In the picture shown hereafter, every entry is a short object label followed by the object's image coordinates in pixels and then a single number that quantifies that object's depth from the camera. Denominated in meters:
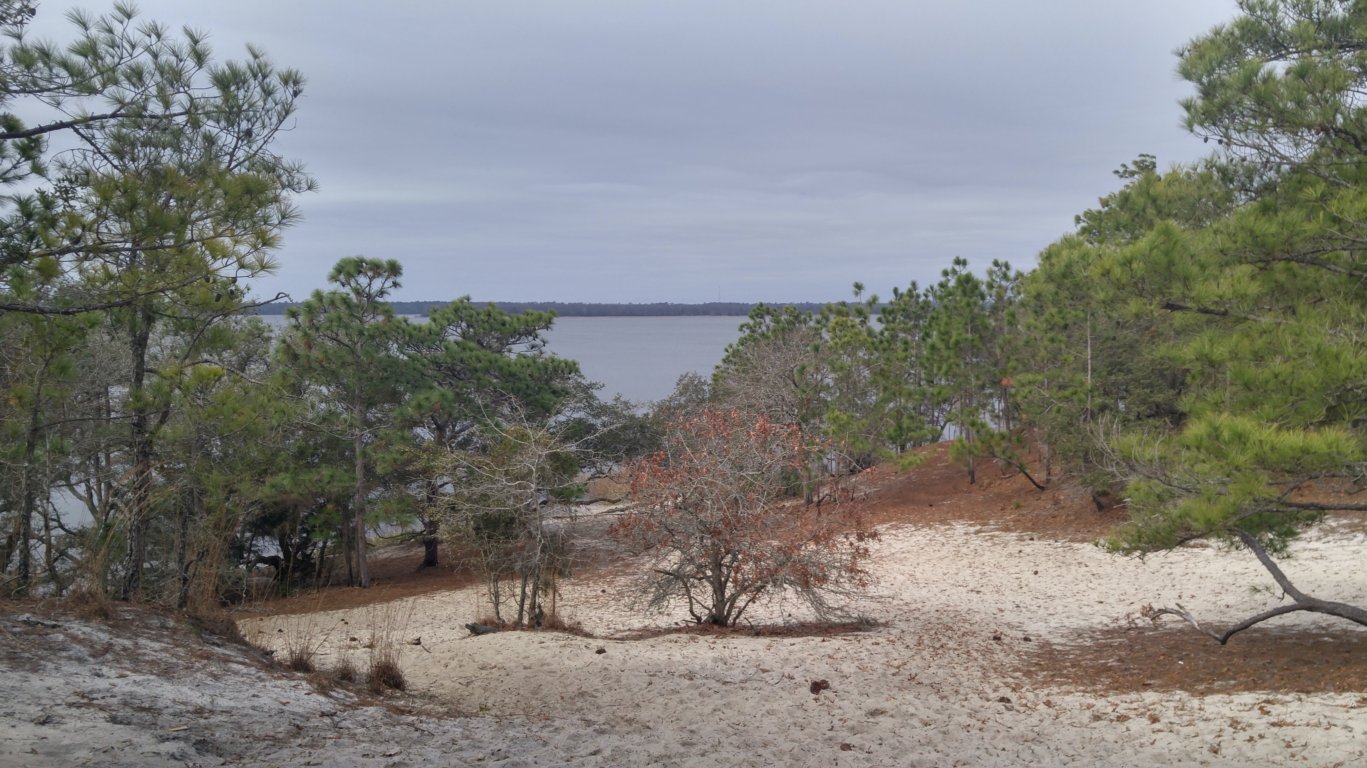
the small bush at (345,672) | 7.21
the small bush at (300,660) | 7.22
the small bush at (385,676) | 7.23
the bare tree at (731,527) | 9.84
